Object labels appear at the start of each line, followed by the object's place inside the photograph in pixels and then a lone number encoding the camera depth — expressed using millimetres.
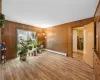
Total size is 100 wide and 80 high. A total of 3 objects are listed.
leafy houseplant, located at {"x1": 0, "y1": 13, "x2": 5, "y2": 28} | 1019
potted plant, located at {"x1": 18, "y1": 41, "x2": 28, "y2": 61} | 3421
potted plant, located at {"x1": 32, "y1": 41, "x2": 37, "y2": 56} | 4559
